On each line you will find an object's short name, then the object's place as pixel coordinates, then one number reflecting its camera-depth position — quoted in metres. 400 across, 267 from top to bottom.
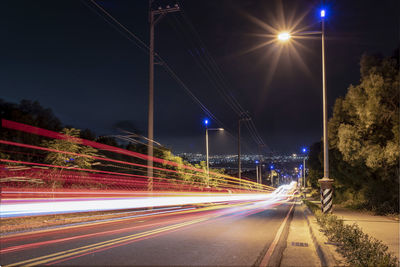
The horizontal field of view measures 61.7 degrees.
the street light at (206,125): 38.84
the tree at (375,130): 16.09
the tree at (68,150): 19.52
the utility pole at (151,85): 21.47
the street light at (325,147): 14.47
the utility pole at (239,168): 46.73
